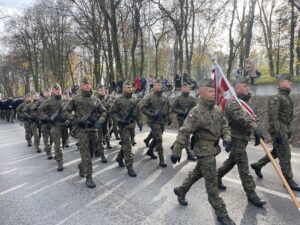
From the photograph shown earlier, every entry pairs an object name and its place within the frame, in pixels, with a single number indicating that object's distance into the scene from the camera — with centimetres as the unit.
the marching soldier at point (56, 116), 550
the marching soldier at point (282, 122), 387
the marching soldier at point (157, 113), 534
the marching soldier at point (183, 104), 623
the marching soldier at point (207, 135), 301
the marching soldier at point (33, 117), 751
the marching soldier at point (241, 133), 339
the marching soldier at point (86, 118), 449
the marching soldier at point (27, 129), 834
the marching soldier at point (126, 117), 481
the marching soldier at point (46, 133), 657
